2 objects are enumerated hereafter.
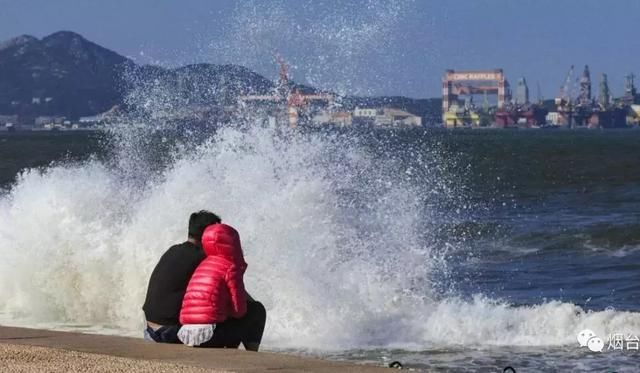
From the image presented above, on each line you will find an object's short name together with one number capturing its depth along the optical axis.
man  17.78
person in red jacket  17.17
